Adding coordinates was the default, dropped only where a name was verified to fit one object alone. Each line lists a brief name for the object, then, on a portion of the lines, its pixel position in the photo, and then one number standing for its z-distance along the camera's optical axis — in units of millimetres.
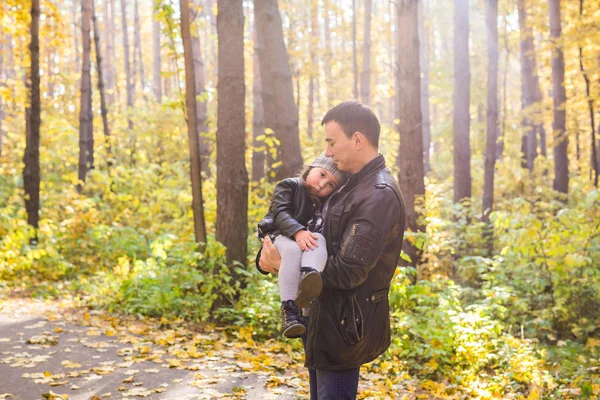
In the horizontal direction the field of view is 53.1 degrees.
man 2674
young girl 2713
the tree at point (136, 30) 29900
